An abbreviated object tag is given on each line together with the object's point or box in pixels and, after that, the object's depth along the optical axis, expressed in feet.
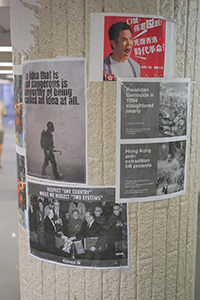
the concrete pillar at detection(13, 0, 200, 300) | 5.33
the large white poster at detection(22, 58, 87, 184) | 5.38
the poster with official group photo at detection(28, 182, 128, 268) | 5.64
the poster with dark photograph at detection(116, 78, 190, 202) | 5.40
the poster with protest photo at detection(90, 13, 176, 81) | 5.20
